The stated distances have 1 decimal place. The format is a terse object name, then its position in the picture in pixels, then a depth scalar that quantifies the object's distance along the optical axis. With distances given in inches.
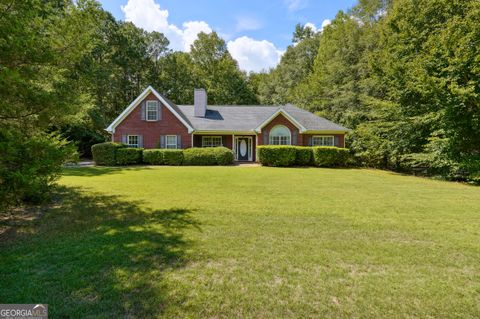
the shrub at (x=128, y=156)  741.3
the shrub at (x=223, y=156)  753.0
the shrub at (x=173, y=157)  754.2
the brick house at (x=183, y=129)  837.8
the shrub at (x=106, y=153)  737.6
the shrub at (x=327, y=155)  757.9
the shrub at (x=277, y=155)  735.1
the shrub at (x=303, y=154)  762.8
